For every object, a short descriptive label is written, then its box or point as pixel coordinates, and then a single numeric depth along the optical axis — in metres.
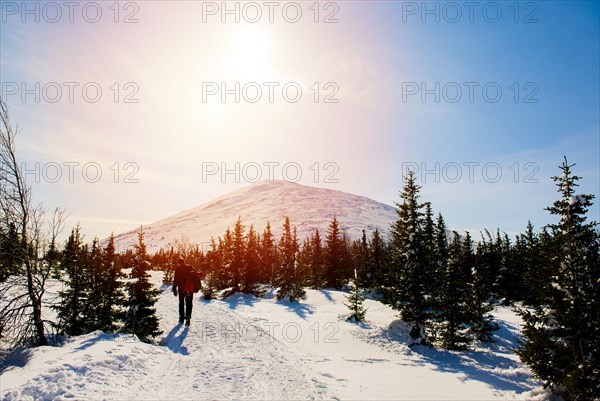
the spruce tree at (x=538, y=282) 10.86
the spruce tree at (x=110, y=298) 16.06
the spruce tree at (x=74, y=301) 15.81
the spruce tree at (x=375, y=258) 49.09
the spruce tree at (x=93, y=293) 16.10
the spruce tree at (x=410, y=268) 17.58
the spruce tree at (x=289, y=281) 31.81
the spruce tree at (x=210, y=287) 28.80
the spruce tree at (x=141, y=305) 13.19
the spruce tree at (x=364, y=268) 48.44
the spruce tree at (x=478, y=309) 23.77
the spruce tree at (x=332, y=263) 49.22
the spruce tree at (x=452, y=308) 18.73
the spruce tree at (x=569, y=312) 9.33
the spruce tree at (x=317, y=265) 47.83
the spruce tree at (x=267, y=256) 55.94
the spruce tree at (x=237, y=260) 35.00
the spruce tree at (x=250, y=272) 34.75
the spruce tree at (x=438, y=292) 17.55
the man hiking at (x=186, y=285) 13.61
